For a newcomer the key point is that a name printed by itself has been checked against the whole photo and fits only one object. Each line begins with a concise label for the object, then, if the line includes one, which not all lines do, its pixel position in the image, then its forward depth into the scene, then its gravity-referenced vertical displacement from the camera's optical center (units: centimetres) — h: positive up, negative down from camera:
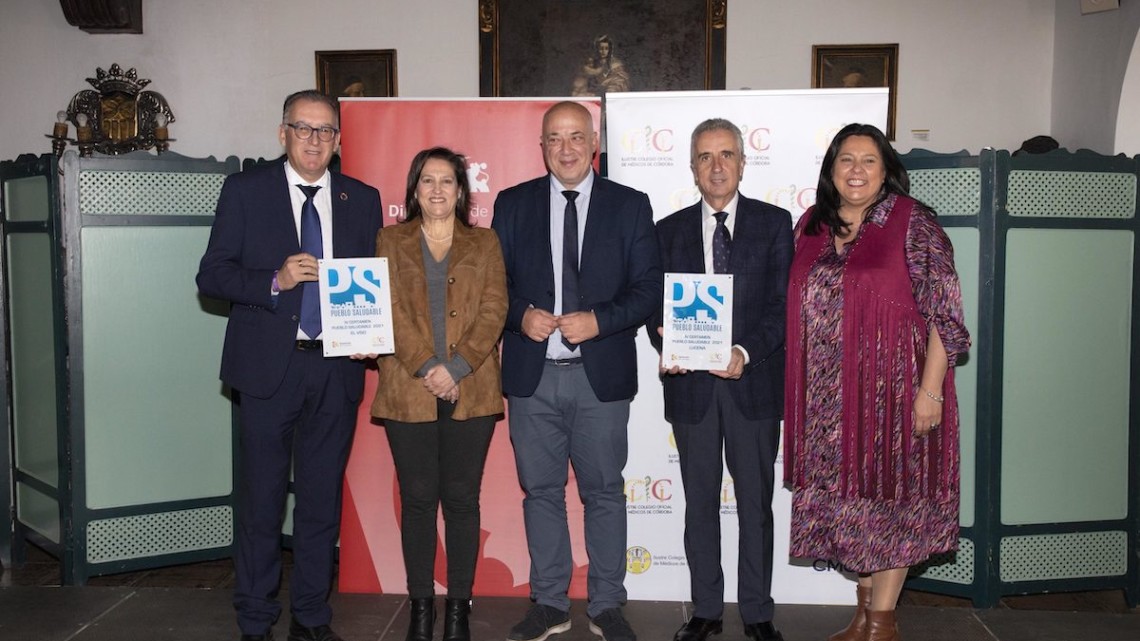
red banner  343 -38
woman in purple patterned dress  264 -26
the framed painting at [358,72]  642 +149
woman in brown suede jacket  279 -25
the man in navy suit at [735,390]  287 -34
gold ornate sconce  640 +120
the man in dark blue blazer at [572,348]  290 -21
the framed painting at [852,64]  621 +150
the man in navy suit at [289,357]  276 -23
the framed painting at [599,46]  622 +163
